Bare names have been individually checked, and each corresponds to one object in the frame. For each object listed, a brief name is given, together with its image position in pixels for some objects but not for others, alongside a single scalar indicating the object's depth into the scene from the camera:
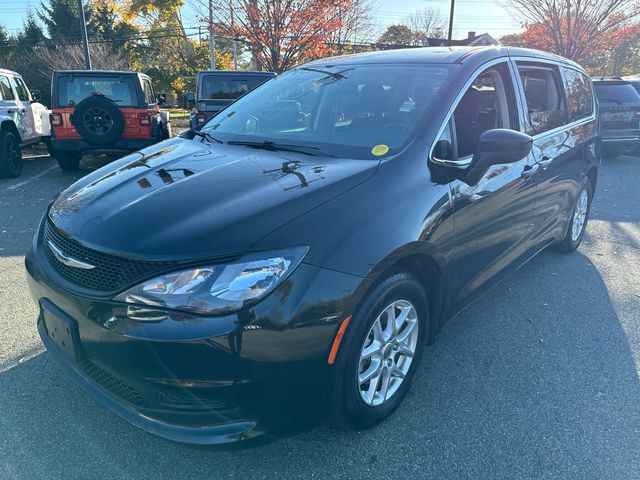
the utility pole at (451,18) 29.30
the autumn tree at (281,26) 13.45
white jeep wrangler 7.73
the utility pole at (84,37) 13.23
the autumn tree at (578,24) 16.23
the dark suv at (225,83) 9.84
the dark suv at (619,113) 9.65
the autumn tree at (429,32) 44.22
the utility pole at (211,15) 14.09
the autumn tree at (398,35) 43.38
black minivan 1.70
